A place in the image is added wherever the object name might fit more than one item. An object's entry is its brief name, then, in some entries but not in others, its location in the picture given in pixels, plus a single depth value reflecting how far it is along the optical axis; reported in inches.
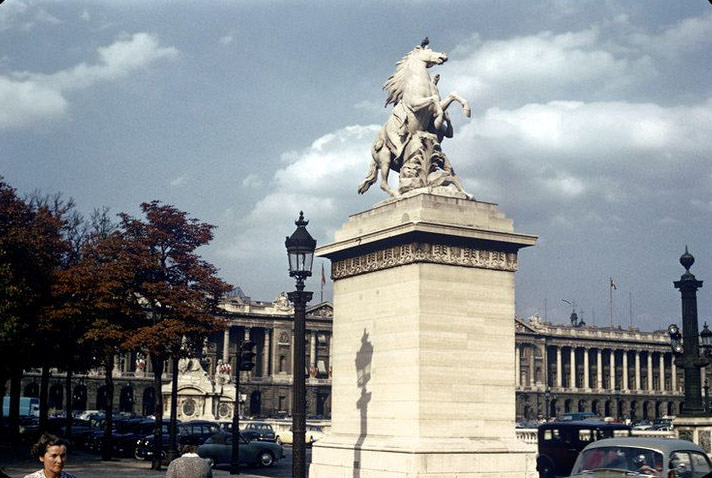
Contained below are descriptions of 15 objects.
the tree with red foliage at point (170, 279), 1707.7
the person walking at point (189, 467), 461.4
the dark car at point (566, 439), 1619.1
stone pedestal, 840.9
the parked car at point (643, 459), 629.3
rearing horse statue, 959.5
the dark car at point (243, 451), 1752.0
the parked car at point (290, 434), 2753.4
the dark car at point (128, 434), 1990.7
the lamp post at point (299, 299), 674.2
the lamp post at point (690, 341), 1325.0
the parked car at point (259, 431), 2154.3
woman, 329.1
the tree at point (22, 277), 1662.2
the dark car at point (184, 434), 1925.4
